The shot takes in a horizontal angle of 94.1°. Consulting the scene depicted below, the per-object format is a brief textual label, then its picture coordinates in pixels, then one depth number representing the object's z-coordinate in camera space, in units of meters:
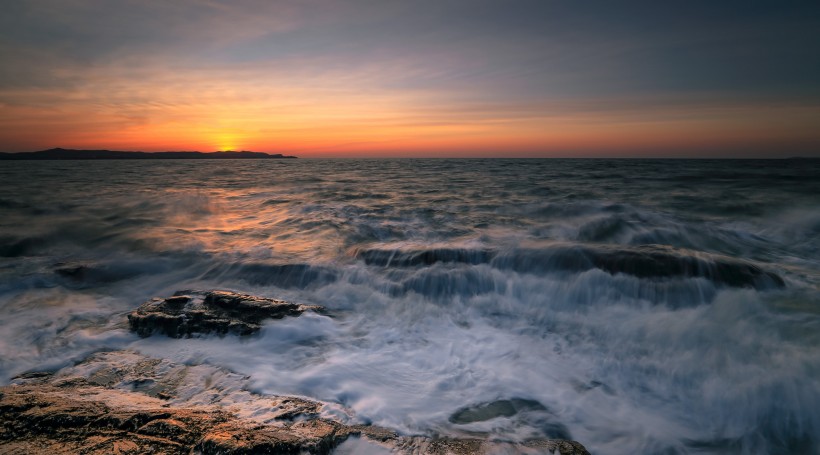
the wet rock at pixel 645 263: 6.73
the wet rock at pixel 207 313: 5.32
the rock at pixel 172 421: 2.46
